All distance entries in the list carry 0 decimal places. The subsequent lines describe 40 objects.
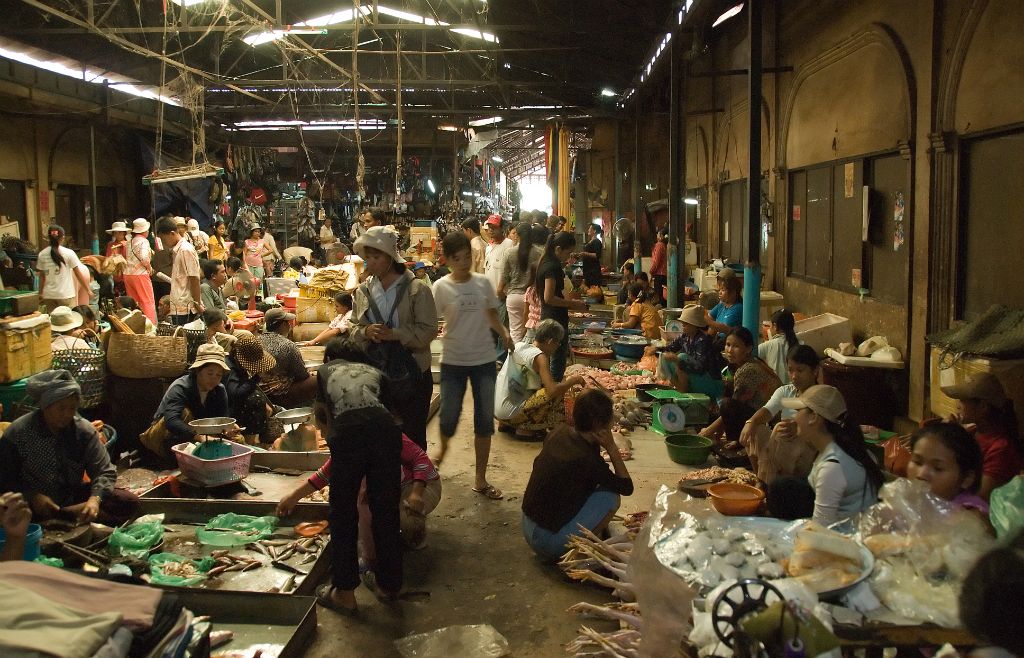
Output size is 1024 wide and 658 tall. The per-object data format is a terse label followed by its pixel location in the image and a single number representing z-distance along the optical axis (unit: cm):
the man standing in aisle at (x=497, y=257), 980
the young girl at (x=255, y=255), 1725
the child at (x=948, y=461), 373
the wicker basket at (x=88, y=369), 709
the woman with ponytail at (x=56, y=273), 1138
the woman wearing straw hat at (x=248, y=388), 700
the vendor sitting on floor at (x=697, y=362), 803
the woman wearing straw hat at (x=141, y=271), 1295
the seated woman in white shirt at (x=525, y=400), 744
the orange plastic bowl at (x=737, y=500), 507
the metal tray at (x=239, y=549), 467
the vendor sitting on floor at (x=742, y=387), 676
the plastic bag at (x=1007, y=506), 345
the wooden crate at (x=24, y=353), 701
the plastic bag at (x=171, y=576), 461
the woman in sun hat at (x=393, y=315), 532
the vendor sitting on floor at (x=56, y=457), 493
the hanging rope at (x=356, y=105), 998
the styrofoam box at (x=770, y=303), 1192
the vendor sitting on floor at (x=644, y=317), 1163
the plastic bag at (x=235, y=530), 516
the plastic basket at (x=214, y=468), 586
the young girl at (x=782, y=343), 740
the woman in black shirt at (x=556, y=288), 833
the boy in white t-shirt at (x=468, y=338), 597
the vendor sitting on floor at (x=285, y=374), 763
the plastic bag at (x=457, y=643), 401
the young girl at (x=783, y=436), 513
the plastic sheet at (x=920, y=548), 316
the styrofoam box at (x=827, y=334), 891
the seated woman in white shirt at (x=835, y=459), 414
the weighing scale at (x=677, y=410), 739
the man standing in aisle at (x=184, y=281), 1104
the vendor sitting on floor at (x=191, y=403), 634
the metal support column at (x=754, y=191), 900
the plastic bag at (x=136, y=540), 491
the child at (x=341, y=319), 901
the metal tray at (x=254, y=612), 414
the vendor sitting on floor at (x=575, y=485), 479
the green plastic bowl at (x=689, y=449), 675
